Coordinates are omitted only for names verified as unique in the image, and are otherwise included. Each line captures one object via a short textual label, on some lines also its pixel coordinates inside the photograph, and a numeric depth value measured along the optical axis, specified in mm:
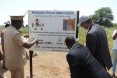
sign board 2365
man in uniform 2065
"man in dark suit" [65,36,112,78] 1482
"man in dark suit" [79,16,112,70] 1879
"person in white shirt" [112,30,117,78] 3108
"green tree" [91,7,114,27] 31639
